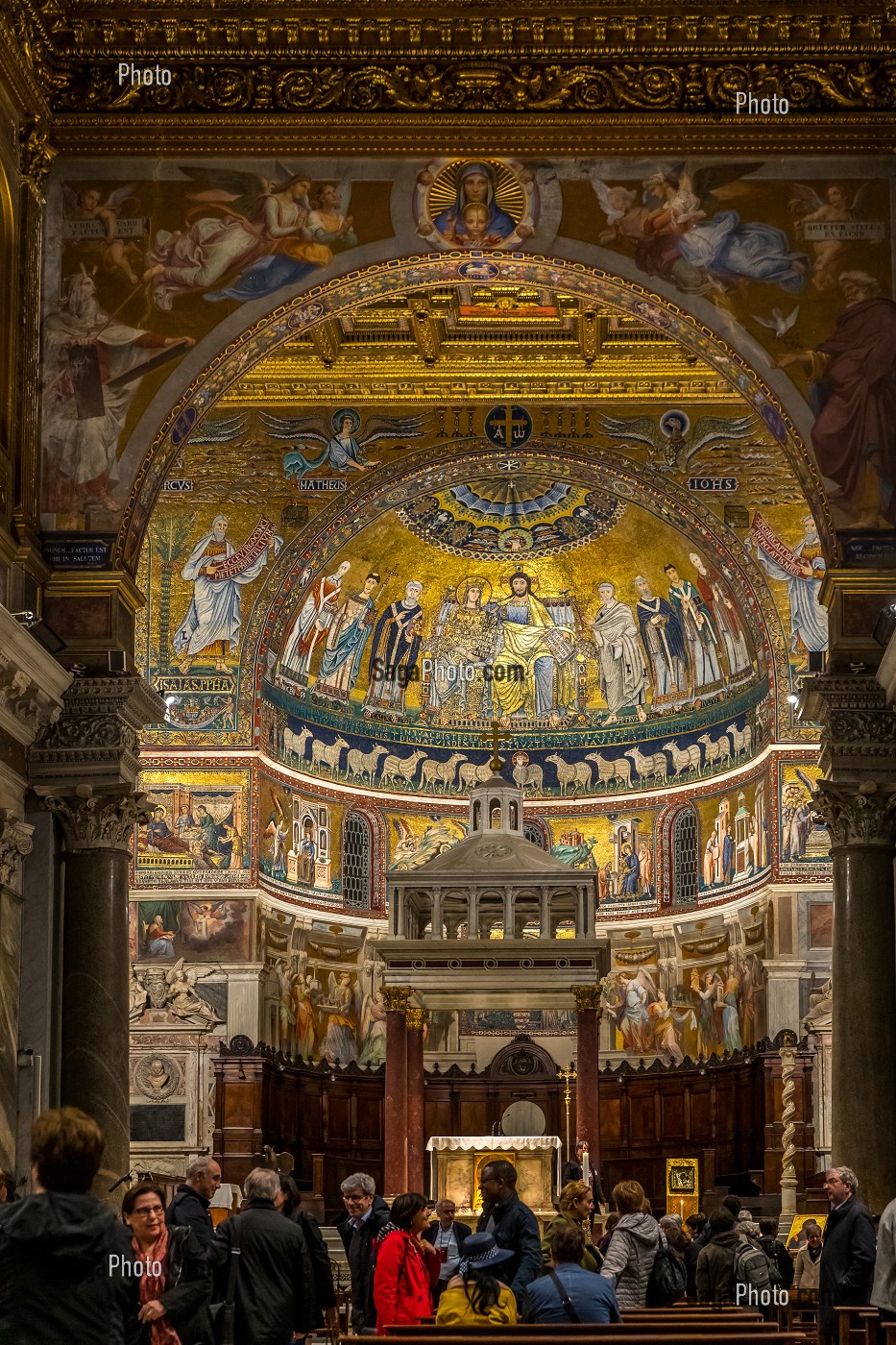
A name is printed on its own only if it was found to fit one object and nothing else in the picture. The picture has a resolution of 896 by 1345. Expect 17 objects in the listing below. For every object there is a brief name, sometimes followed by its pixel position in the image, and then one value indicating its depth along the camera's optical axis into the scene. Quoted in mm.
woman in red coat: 11820
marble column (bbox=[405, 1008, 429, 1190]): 25906
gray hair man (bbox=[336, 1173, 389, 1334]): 13125
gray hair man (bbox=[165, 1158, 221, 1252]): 10656
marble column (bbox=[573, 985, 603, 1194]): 25234
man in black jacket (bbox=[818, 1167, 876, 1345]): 13266
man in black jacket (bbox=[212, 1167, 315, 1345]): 10602
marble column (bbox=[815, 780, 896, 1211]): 18562
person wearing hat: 10539
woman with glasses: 9281
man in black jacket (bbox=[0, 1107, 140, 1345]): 6785
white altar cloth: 24781
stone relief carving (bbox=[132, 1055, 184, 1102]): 30281
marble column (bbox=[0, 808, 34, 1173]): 18109
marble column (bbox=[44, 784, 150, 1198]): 18875
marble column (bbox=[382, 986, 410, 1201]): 25297
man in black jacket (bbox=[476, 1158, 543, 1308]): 11477
